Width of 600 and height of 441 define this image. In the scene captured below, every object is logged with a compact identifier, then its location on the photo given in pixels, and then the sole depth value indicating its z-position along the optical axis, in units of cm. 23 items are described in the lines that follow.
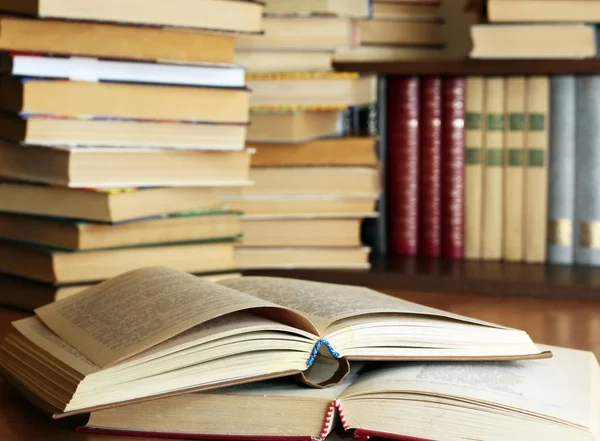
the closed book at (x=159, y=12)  151
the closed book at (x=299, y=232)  177
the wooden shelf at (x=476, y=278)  170
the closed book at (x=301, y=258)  177
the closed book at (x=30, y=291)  154
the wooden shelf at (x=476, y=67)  175
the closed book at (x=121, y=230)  154
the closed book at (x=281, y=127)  175
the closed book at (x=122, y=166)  153
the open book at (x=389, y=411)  108
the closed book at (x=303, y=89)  176
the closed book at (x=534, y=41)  173
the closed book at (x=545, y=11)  172
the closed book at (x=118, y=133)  153
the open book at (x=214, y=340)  113
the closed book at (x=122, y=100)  152
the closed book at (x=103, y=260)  154
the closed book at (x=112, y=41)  152
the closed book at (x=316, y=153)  177
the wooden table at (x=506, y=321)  125
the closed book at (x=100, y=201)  153
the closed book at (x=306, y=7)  177
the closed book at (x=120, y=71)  152
